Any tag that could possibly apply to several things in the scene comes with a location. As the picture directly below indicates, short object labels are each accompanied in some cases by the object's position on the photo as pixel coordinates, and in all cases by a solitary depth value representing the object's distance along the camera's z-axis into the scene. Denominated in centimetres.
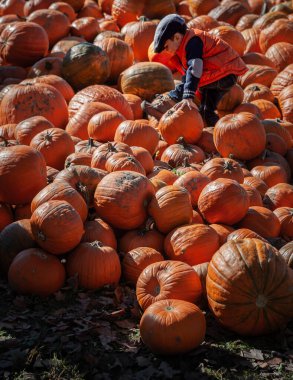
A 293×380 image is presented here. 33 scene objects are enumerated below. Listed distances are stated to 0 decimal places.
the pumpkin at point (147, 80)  802
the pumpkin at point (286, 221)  553
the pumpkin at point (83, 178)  504
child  741
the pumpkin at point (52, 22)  942
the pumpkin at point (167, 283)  418
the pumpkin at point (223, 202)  511
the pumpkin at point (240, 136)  671
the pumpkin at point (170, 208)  488
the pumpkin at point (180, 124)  684
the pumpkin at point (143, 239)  491
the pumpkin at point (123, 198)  489
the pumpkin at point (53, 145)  565
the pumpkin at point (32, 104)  687
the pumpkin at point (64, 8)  1019
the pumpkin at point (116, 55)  875
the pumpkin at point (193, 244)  470
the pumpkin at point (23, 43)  855
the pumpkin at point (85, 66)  814
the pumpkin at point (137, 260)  464
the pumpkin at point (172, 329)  368
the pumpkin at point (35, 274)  434
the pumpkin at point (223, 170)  582
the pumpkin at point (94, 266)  451
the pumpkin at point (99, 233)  480
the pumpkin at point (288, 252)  459
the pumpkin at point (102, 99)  716
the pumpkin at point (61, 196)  469
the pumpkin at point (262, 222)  525
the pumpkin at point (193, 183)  546
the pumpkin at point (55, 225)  439
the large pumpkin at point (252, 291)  391
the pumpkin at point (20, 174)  492
